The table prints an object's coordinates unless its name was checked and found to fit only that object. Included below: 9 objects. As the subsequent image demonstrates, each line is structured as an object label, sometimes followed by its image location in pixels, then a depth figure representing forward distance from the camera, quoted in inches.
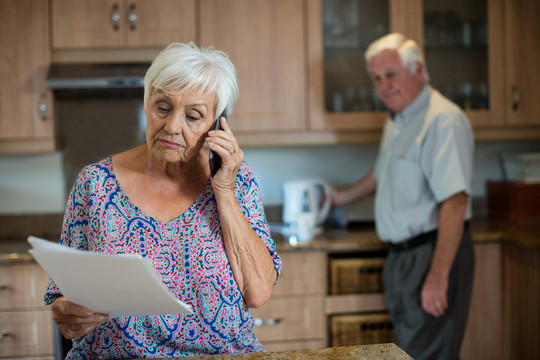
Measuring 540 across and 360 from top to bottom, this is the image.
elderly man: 80.0
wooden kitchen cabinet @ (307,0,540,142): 102.6
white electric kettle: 103.6
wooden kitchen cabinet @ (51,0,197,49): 97.7
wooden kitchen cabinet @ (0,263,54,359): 89.2
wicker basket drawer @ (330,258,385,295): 93.1
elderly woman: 46.5
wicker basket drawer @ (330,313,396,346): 93.1
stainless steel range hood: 94.4
